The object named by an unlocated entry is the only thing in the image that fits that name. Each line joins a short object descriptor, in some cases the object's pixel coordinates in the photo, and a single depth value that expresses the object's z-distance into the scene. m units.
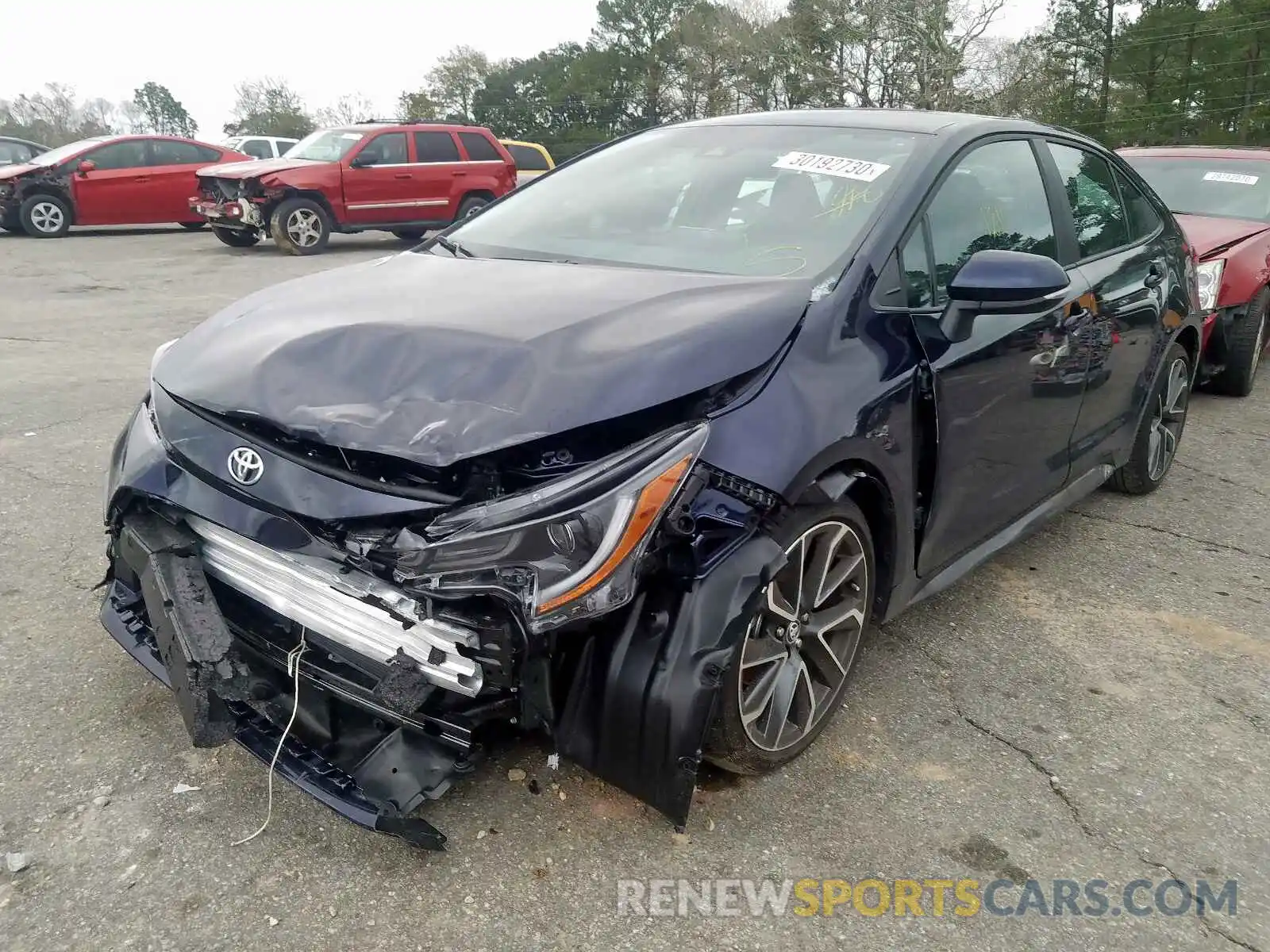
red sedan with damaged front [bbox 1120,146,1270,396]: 6.04
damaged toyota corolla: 1.93
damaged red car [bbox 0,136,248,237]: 14.36
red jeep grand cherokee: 12.90
